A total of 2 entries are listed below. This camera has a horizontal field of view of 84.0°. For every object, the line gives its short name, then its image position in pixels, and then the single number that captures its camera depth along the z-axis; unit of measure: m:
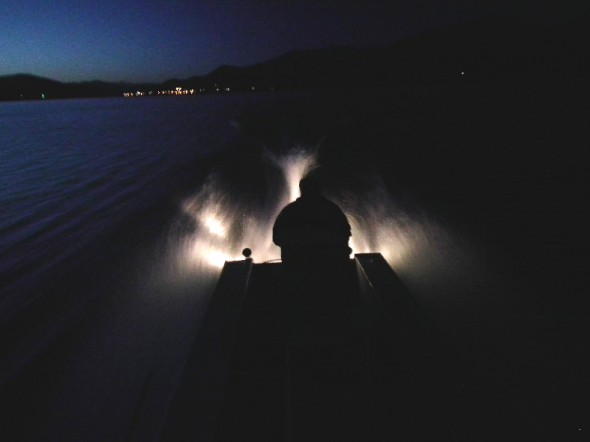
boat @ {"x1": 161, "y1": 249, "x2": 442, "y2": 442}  3.38
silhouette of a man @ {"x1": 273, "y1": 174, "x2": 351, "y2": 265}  4.27
